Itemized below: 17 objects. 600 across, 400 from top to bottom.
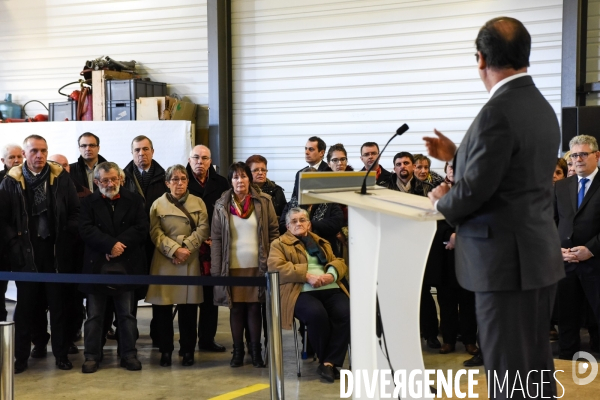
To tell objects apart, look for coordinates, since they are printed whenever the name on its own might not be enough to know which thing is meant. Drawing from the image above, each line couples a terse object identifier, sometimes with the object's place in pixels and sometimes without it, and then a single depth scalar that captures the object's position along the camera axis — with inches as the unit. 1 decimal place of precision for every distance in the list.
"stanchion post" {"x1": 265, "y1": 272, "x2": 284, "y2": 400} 138.0
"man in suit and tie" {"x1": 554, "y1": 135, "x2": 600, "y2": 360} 195.8
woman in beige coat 201.5
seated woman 187.0
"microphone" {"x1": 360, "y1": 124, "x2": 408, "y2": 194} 105.9
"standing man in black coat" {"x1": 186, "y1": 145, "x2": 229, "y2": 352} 218.1
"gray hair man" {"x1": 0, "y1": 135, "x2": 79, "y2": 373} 193.8
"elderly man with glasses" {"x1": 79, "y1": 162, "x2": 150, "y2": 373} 193.9
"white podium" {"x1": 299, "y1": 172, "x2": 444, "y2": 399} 101.3
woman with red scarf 199.2
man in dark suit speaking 93.9
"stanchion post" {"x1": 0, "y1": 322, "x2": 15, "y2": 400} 105.0
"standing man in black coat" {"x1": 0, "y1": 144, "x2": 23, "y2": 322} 239.5
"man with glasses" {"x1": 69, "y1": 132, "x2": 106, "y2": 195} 229.5
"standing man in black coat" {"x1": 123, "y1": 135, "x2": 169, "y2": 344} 220.2
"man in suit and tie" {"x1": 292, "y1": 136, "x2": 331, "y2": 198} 242.2
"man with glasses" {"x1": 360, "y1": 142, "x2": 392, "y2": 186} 245.3
